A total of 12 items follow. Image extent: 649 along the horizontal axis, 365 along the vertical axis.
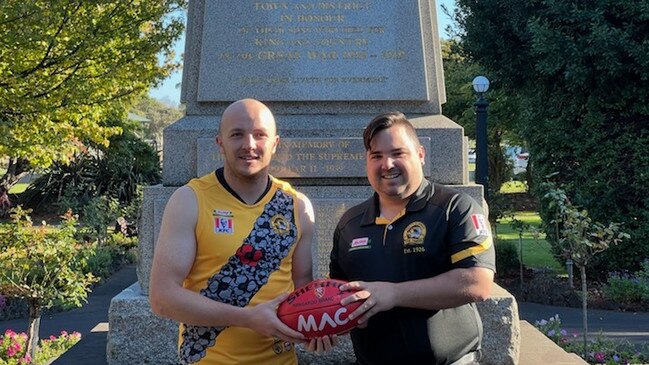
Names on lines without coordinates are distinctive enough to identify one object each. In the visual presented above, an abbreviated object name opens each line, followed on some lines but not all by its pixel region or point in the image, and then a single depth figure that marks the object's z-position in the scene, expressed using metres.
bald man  2.76
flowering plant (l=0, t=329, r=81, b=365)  7.20
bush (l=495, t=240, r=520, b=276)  14.87
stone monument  5.09
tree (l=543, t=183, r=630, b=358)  8.41
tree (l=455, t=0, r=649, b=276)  12.17
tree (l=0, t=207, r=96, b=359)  7.48
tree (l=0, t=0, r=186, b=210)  12.26
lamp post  14.20
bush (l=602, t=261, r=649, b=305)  11.48
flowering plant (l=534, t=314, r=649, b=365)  7.07
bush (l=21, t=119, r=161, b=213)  23.30
